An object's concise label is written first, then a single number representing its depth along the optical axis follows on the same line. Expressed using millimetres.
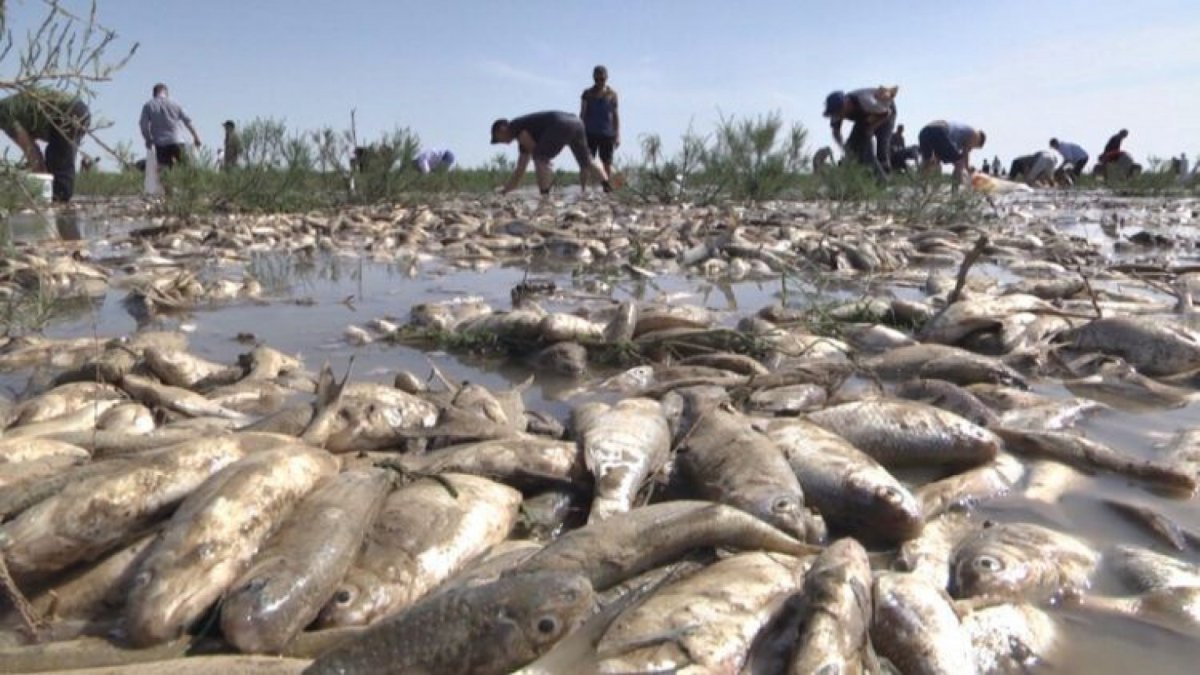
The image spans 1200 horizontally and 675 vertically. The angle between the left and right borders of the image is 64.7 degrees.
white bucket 9270
